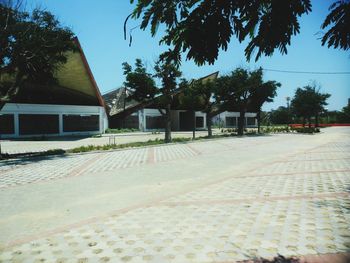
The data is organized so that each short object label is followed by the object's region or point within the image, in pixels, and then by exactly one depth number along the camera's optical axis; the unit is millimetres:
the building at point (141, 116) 46375
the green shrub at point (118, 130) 41609
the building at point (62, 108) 31047
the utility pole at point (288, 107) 73881
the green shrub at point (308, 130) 38075
